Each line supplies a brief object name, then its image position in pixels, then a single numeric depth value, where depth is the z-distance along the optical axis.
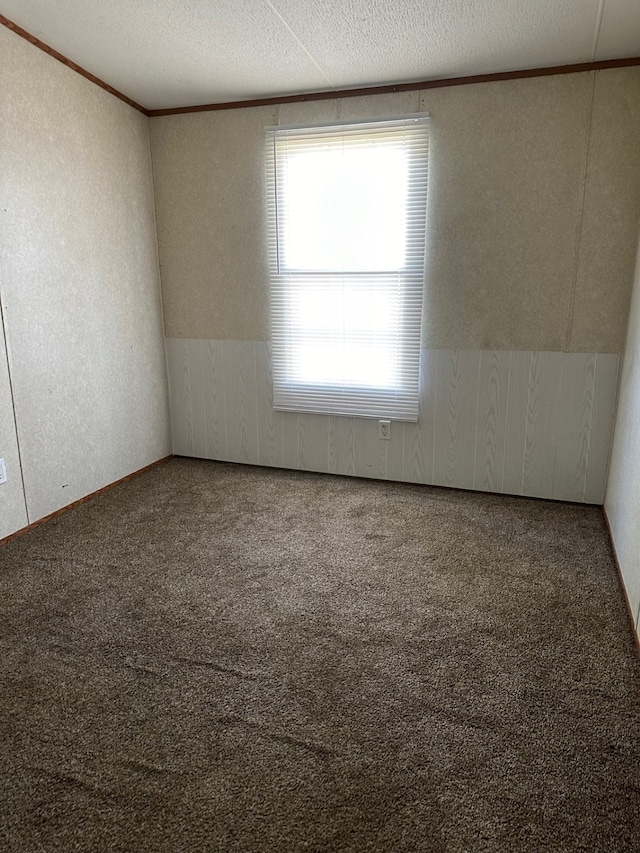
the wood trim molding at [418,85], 2.76
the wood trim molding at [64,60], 2.51
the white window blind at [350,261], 3.18
